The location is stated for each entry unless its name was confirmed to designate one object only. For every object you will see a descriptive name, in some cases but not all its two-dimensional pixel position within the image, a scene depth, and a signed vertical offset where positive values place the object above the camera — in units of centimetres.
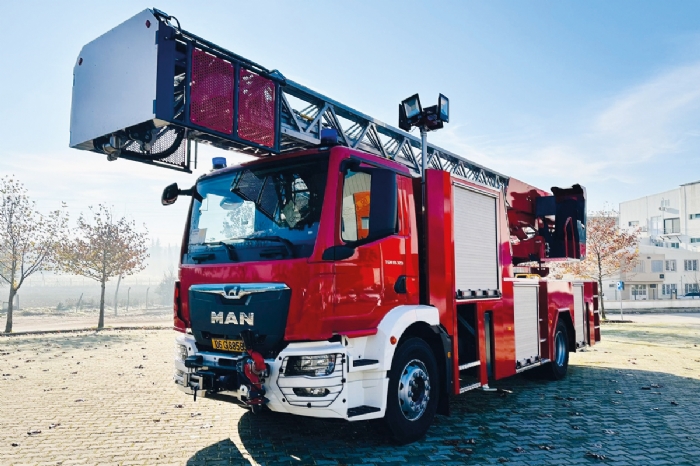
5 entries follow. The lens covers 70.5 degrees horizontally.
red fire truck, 431 +29
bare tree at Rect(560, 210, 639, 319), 2678 +151
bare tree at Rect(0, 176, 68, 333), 2223 +169
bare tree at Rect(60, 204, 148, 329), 2433 +126
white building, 6353 +493
